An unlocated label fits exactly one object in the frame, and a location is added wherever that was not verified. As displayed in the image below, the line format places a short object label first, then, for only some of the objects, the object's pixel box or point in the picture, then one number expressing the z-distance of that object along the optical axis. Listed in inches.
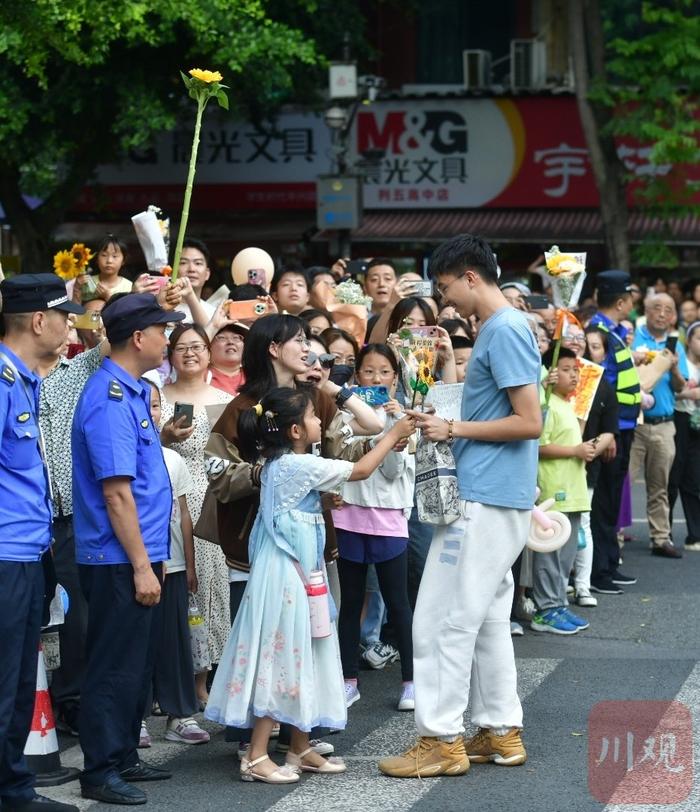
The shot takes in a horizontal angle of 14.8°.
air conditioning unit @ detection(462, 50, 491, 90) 1612.6
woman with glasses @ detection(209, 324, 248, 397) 560.9
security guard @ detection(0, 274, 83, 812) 371.8
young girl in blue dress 418.1
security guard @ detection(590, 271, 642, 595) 731.1
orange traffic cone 423.8
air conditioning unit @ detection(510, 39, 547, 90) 1621.6
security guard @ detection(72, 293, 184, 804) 398.1
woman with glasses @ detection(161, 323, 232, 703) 515.9
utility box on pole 1328.7
